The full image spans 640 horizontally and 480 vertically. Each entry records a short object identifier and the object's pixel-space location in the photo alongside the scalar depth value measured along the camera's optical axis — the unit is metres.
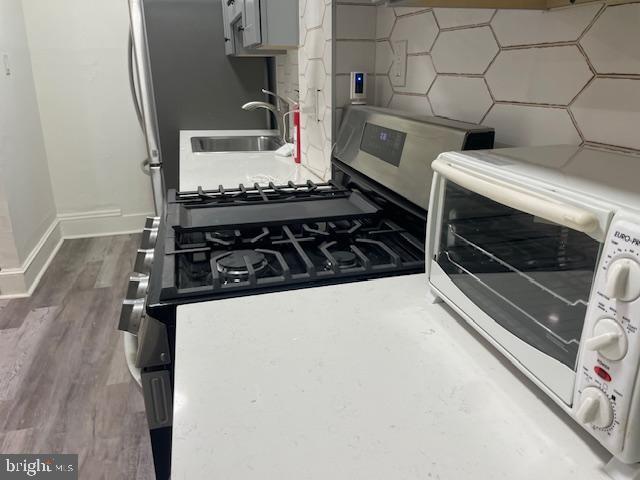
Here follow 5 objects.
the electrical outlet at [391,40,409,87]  1.29
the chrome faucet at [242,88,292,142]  2.43
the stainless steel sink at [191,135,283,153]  2.66
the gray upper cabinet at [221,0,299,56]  1.75
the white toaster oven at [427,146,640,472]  0.41
